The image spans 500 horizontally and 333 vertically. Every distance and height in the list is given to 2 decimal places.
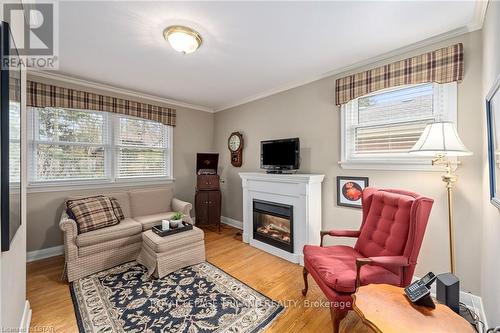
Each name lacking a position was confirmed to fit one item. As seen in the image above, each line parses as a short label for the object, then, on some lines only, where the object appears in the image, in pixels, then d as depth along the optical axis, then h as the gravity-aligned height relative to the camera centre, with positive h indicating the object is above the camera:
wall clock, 4.13 +0.37
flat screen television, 3.02 +0.17
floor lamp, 1.62 +0.15
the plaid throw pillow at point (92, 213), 2.58 -0.57
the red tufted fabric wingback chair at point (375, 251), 1.57 -0.71
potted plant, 2.73 -0.68
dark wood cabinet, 3.93 -0.62
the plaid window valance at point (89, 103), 2.82 +0.98
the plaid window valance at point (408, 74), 1.95 +0.95
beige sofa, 2.38 -0.81
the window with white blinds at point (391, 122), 2.12 +0.48
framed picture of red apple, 2.58 -0.29
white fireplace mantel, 2.75 -0.46
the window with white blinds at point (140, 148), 3.62 +0.34
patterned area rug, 1.73 -1.25
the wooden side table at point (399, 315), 0.98 -0.73
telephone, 1.11 -0.67
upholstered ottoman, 2.42 -1.00
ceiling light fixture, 1.94 +1.19
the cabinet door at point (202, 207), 3.93 -0.73
